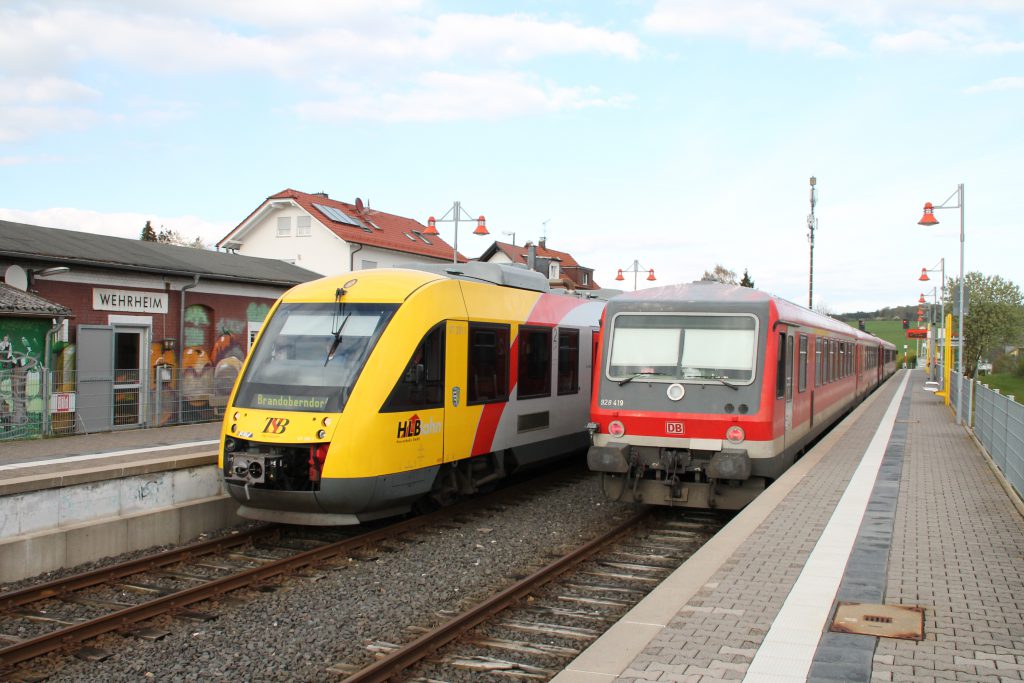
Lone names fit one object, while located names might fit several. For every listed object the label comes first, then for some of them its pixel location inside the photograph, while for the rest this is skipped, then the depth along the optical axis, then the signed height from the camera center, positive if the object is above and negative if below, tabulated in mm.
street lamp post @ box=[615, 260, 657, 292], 32000 +2876
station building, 14406 +229
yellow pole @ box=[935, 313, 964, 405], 28206 -298
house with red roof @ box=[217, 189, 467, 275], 41281 +5226
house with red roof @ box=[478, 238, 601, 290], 57675 +6081
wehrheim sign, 16828 +777
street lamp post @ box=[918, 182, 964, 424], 21756 +3469
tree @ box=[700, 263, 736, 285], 70144 +6280
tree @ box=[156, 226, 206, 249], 67988 +8273
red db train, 9992 -560
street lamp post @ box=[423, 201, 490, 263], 22781 +3338
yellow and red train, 8859 -599
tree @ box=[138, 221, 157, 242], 67362 +8412
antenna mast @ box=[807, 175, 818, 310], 35188 +5036
